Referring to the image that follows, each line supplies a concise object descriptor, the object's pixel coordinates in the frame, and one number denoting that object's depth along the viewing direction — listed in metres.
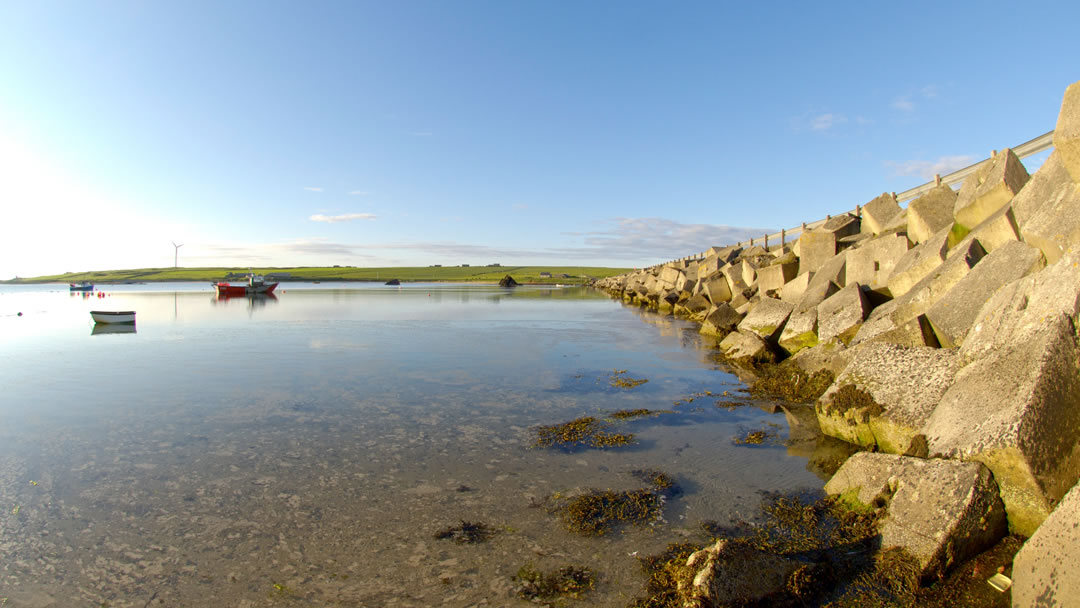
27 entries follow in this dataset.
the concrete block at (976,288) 6.54
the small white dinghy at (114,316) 22.97
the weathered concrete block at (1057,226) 5.73
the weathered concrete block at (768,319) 12.59
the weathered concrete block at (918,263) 9.26
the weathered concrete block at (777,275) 16.77
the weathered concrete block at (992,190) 9.09
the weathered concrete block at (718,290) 22.33
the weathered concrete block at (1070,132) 5.46
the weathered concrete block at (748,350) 11.84
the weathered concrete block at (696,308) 23.23
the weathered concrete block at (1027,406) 3.70
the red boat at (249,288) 52.66
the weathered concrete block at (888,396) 5.32
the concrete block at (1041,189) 7.09
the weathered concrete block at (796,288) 14.28
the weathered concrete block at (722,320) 16.92
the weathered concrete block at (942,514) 3.67
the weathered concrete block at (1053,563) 2.91
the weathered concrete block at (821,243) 15.78
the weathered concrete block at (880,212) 14.47
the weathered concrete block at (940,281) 7.94
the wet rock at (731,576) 3.30
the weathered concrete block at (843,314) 9.39
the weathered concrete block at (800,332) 11.01
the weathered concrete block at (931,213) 11.15
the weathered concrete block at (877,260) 11.16
